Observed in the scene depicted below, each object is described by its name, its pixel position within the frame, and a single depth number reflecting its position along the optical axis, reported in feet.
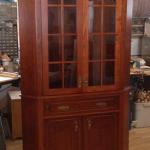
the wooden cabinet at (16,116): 9.06
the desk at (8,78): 8.24
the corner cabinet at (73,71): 6.09
